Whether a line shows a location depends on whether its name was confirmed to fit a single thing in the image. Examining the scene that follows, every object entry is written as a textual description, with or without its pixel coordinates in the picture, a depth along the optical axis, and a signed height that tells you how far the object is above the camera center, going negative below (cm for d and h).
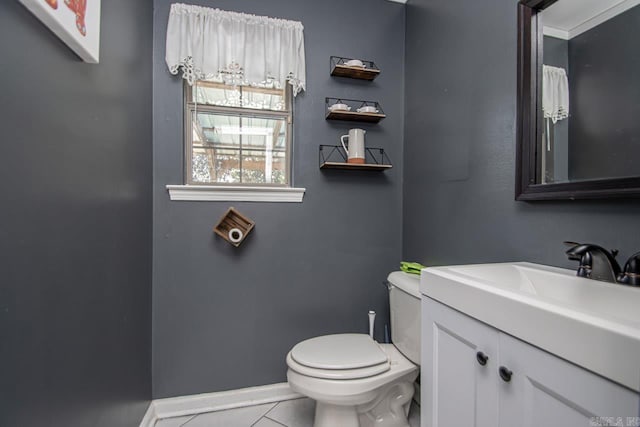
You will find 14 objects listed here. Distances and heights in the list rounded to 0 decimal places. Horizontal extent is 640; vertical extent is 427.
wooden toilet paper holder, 167 -8
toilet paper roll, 166 -12
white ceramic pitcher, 179 +42
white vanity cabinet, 52 -38
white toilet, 125 -70
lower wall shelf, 176 +30
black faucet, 80 -13
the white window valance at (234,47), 161 +95
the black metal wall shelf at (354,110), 178 +64
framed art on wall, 66 +48
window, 173 +49
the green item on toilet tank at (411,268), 153 -28
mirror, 85 +39
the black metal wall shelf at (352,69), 177 +89
